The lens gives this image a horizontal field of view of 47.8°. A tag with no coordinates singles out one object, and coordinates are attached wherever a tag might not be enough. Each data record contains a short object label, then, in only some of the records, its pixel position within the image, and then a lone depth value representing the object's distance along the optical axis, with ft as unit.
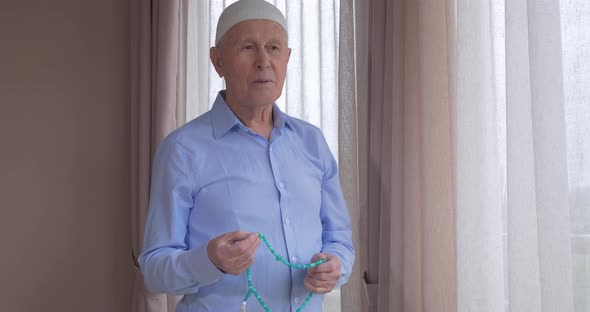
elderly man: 5.03
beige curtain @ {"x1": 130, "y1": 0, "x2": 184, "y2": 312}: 10.12
